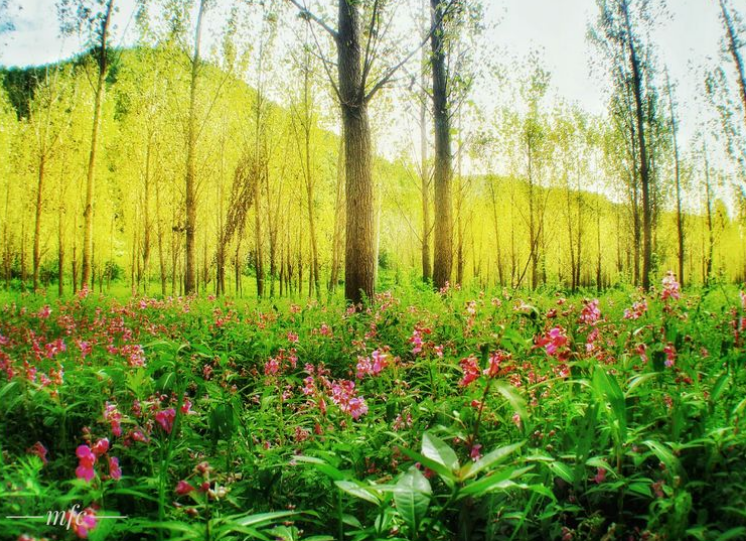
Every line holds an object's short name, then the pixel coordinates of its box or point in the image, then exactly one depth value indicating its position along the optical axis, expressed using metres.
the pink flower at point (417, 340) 2.18
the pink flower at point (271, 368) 2.42
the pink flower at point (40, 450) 1.25
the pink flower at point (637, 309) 2.52
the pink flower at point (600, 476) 1.26
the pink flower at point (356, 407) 1.72
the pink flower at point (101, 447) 1.07
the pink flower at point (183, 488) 0.90
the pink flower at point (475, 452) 1.32
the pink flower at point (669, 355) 1.77
